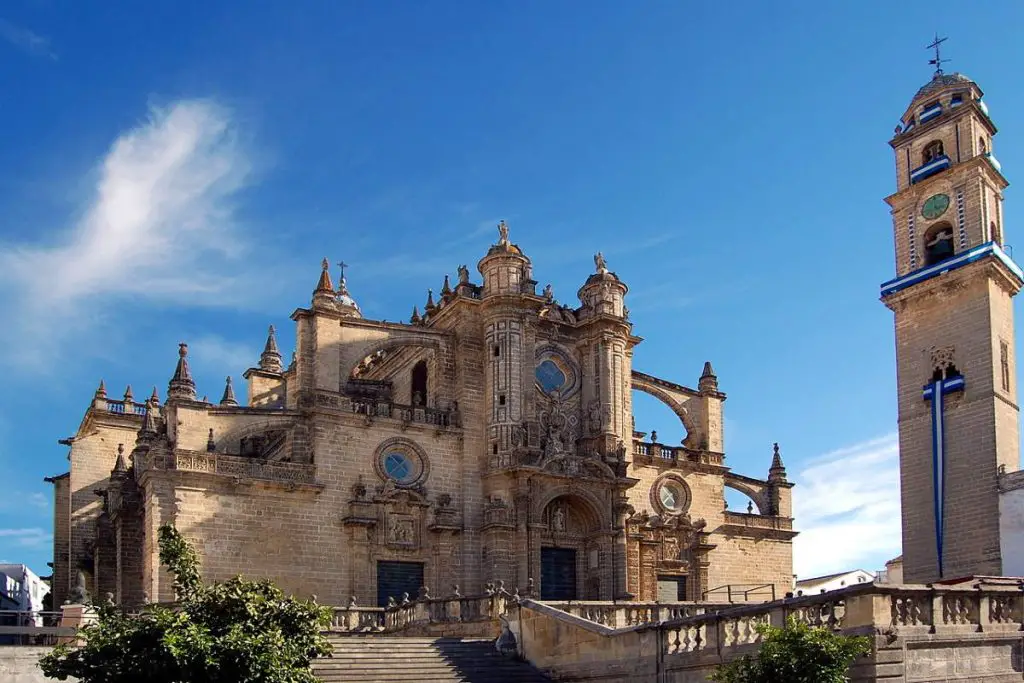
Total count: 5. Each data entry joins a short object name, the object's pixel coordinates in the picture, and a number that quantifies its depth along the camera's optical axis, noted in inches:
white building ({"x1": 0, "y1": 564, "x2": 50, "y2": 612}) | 1904.5
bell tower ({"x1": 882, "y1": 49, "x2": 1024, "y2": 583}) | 1327.5
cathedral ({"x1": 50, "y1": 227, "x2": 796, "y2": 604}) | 1237.1
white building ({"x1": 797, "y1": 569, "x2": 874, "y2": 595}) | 2162.8
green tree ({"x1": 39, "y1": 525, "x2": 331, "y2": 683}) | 552.1
